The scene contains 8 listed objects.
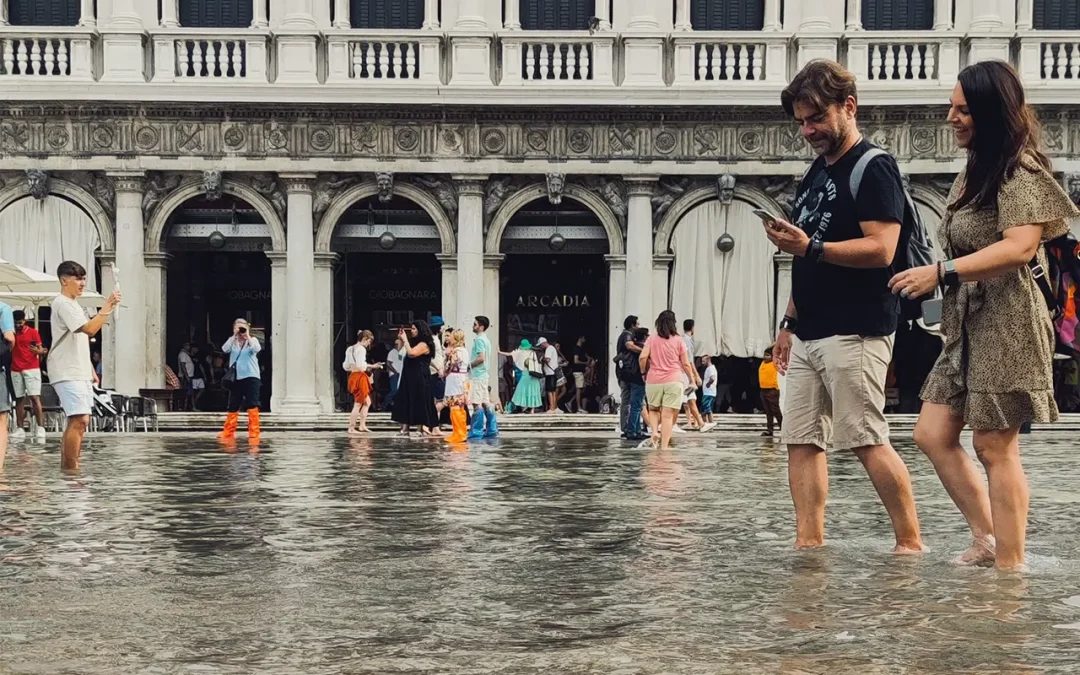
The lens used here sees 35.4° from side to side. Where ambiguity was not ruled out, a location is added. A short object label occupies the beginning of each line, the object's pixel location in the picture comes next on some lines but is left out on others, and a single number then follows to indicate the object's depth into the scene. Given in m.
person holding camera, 19.88
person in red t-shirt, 19.55
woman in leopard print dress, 6.09
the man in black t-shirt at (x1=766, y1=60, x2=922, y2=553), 6.48
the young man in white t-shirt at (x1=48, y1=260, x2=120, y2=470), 12.80
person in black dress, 20.09
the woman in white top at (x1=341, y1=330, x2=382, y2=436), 22.53
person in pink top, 17.61
